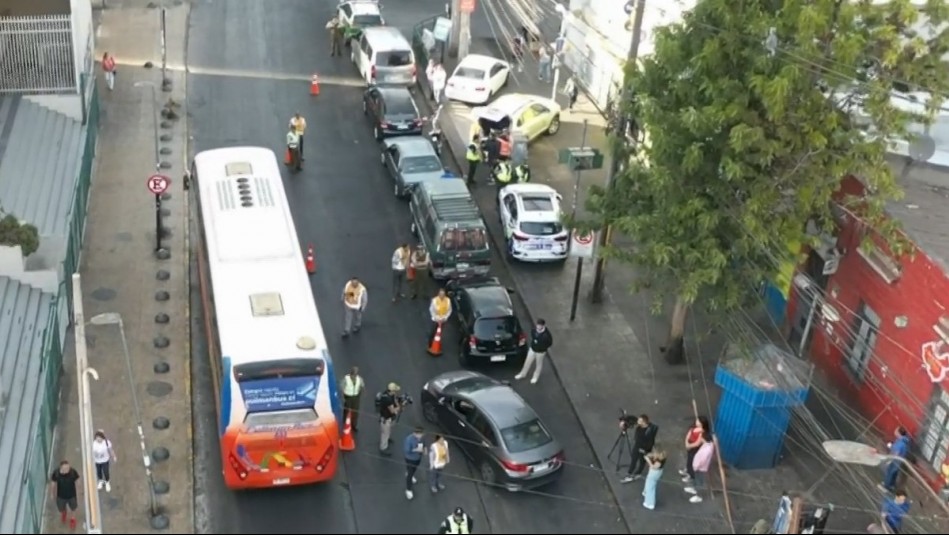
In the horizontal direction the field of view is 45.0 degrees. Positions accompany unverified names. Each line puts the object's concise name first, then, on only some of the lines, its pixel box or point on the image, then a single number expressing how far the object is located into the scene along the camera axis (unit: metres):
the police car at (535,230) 28.67
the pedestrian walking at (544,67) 41.66
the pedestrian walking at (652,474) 20.31
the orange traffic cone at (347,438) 21.64
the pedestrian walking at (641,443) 20.91
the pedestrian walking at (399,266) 26.45
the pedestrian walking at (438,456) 20.09
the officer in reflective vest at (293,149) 32.41
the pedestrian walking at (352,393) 21.86
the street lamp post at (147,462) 16.75
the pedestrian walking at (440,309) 24.69
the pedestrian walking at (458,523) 17.98
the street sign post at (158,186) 27.02
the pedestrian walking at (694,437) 20.97
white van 38.19
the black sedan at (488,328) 24.33
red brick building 21.67
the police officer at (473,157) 32.00
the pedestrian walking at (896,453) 20.98
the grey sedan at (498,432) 20.59
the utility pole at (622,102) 23.95
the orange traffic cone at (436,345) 24.91
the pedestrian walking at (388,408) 21.25
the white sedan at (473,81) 38.06
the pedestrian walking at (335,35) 42.12
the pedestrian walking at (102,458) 19.20
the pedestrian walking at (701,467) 20.89
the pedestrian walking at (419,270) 26.78
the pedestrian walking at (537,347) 23.72
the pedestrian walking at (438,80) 37.84
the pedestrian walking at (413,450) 20.03
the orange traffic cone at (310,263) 27.91
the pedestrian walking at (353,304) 24.64
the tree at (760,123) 20.42
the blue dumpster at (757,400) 21.47
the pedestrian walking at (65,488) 18.22
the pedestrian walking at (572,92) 38.69
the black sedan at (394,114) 34.69
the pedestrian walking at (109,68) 36.81
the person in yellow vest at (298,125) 32.59
